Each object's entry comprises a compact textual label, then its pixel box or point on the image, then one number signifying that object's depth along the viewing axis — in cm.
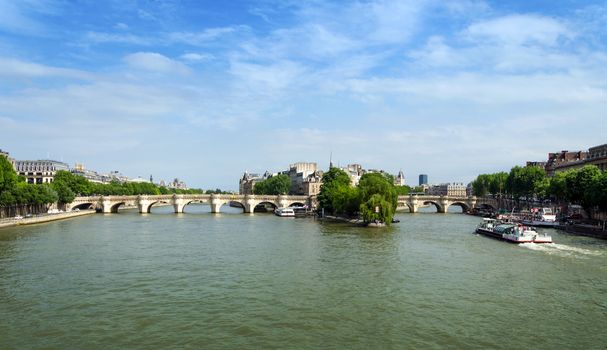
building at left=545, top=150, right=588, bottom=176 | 10776
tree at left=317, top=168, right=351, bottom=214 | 8500
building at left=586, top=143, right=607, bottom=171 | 8612
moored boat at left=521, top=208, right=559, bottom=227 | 6569
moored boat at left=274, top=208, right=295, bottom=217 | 9200
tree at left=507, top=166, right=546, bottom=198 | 9512
